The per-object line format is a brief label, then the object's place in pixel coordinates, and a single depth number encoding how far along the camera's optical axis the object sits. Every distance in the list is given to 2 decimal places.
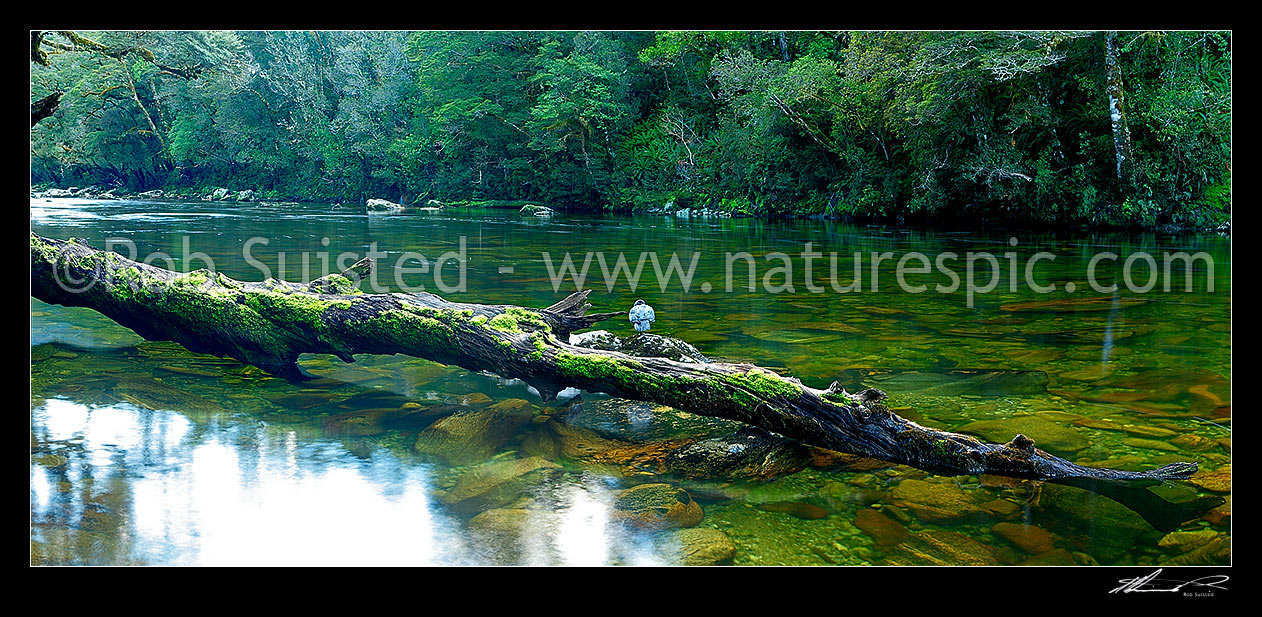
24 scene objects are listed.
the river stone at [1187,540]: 2.84
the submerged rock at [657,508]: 3.06
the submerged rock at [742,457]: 3.54
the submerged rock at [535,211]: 29.64
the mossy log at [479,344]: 3.55
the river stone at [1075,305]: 7.91
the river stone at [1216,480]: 3.29
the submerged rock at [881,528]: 2.92
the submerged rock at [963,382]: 4.87
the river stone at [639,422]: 4.05
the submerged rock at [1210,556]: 2.79
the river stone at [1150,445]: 3.80
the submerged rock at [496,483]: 3.26
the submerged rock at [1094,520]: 2.86
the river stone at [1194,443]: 3.79
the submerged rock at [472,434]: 3.79
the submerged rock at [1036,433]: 3.87
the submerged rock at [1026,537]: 2.85
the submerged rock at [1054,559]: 2.78
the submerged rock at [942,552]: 2.80
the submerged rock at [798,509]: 3.11
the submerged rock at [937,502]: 3.07
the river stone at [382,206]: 31.09
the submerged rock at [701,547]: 2.81
